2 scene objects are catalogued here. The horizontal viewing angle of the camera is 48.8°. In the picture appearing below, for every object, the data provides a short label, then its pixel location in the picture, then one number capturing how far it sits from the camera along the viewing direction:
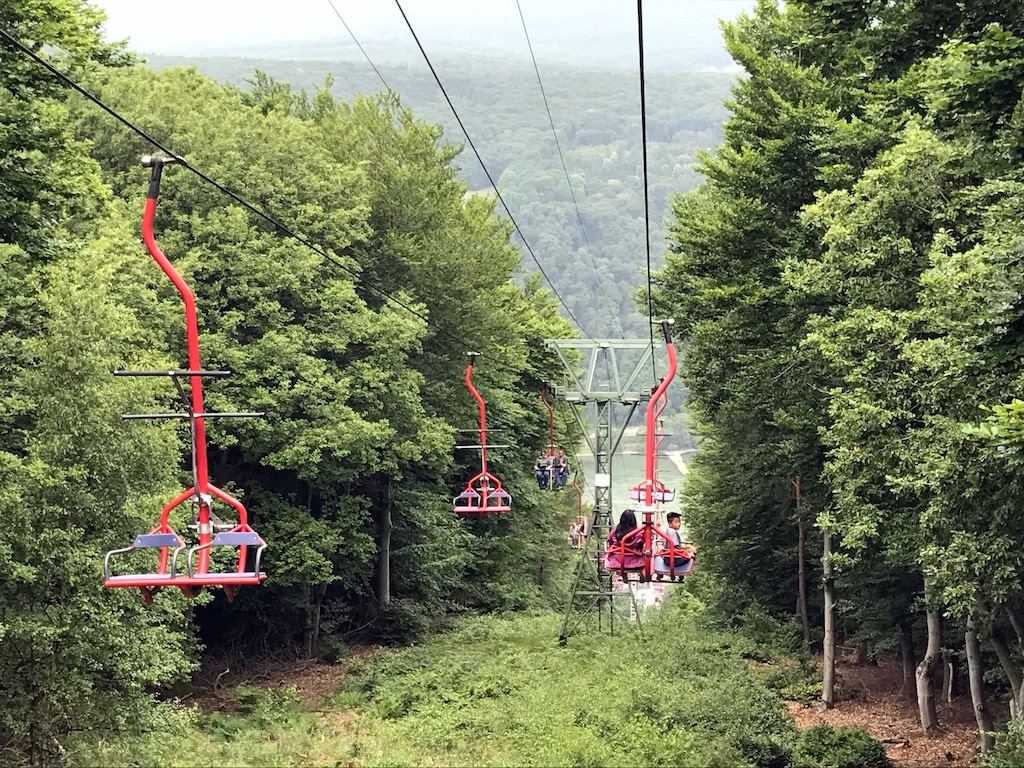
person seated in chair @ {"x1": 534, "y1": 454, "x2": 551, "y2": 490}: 39.34
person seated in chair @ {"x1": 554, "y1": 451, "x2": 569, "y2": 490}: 39.69
